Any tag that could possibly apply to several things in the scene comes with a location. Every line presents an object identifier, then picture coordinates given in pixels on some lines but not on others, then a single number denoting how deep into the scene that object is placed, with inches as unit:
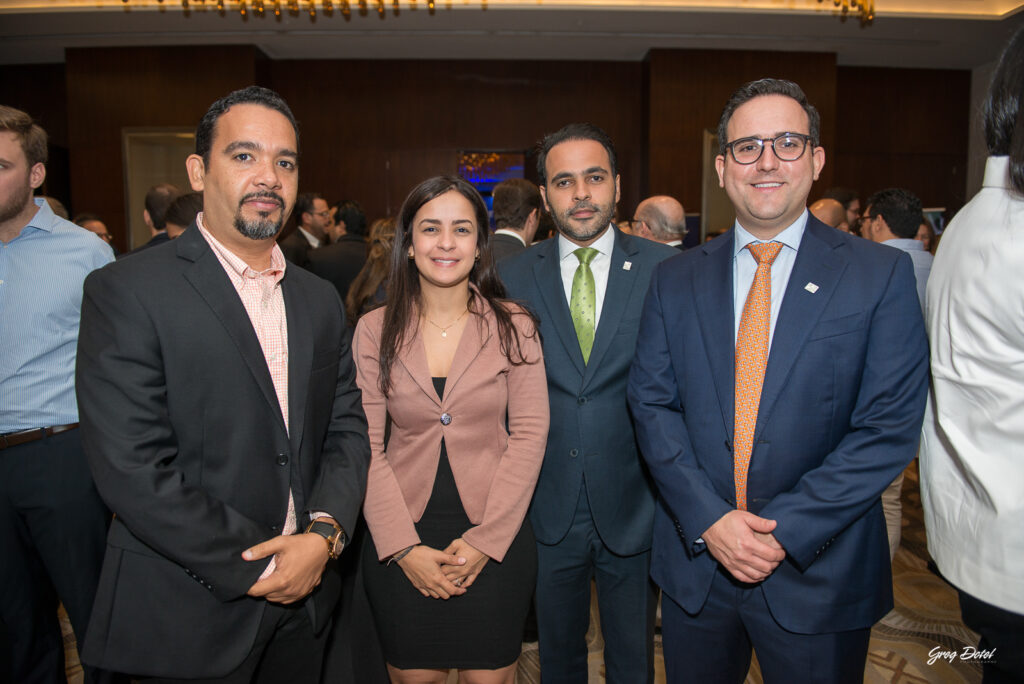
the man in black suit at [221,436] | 52.7
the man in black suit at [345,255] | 197.5
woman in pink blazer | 72.0
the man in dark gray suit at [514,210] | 143.5
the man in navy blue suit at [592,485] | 78.4
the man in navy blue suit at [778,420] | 60.2
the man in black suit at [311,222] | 249.1
